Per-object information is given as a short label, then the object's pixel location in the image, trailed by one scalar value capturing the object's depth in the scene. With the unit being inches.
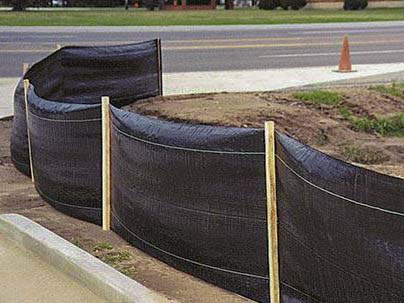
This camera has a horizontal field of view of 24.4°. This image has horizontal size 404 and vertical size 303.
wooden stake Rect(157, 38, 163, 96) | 520.7
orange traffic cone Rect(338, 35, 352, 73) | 792.9
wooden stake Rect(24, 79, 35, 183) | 370.6
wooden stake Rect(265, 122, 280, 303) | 222.2
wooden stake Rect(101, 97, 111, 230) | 305.7
